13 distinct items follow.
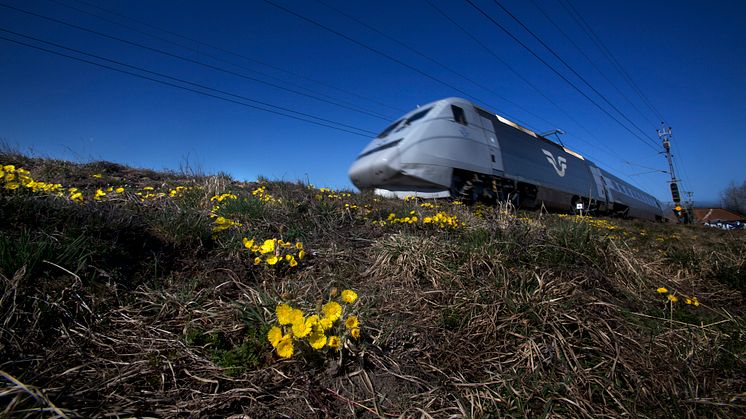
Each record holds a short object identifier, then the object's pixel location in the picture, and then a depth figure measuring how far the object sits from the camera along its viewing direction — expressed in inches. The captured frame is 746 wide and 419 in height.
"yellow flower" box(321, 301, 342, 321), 46.5
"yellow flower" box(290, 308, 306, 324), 43.9
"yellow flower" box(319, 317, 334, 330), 44.4
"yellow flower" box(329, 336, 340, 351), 44.5
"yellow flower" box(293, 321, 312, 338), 43.1
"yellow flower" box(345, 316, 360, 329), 46.8
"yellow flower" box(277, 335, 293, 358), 42.6
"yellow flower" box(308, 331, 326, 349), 43.3
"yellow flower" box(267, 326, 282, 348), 42.9
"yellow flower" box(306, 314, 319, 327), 43.9
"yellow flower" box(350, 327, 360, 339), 46.5
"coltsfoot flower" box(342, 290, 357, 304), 52.6
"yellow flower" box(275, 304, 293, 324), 44.2
